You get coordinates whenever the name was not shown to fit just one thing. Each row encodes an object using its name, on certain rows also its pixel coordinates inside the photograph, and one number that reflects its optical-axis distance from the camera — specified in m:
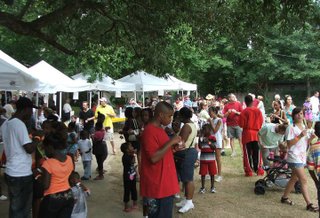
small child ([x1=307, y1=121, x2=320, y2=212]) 5.34
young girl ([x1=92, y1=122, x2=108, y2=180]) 9.01
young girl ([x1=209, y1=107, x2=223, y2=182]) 8.92
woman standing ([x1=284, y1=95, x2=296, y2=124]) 12.30
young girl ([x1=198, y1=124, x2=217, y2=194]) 7.70
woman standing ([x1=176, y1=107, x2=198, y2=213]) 6.49
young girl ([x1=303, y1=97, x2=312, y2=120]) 17.56
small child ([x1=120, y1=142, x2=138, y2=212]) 6.55
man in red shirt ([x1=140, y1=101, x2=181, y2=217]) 3.97
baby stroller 7.70
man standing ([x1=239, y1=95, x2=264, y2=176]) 9.30
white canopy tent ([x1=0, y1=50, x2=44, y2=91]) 9.40
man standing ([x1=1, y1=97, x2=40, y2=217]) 4.51
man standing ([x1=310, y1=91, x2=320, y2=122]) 19.22
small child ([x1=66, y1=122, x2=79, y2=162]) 6.86
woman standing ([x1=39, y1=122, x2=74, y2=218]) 4.11
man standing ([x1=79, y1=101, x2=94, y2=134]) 13.06
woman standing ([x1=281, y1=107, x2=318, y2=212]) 6.41
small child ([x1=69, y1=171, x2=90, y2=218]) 4.60
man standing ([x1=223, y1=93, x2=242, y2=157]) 11.76
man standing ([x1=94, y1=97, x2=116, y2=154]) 12.98
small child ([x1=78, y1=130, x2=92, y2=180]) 8.73
